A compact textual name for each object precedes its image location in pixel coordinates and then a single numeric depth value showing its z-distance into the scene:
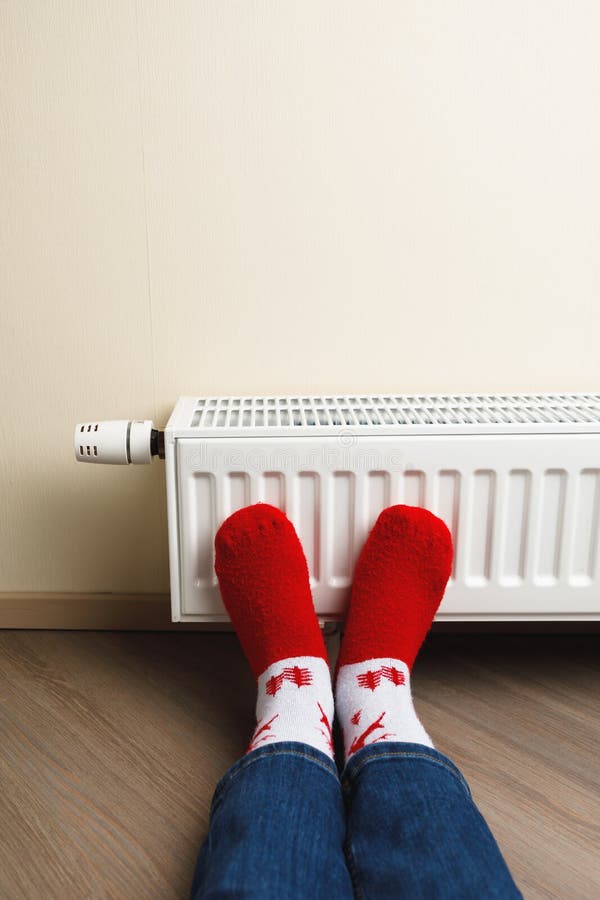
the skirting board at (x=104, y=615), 0.89
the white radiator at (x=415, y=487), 0.67
